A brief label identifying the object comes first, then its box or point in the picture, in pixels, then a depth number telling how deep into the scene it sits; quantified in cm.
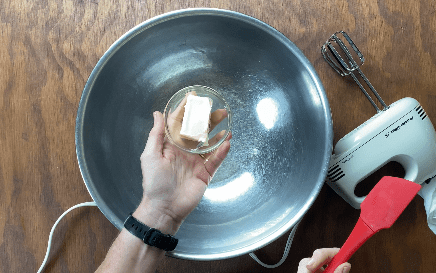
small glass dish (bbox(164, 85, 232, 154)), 57
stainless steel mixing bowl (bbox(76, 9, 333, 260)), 50
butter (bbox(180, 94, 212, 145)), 53
